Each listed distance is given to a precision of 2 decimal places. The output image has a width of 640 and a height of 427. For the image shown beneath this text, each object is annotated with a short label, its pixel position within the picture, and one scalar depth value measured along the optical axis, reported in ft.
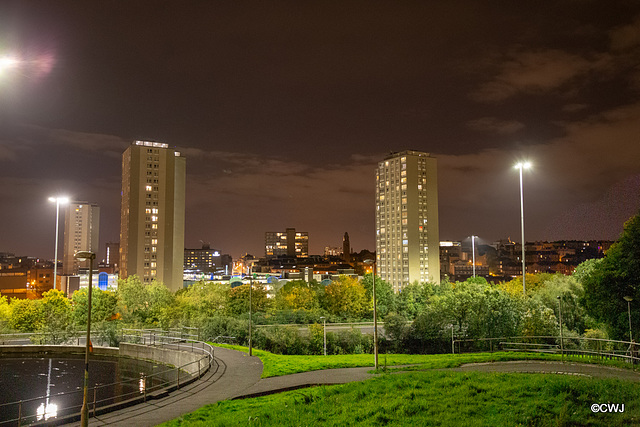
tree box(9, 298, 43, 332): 181.16
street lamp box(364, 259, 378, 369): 81.89
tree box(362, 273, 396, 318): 229.78
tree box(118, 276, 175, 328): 213.25
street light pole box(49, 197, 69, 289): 189.18
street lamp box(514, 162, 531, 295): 163.43
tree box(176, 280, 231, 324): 192.75
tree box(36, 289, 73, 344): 154.81
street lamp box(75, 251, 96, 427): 46.75
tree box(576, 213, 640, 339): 112.16
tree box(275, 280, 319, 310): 226.17
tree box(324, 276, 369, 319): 226.99
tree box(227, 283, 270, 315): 200.44
